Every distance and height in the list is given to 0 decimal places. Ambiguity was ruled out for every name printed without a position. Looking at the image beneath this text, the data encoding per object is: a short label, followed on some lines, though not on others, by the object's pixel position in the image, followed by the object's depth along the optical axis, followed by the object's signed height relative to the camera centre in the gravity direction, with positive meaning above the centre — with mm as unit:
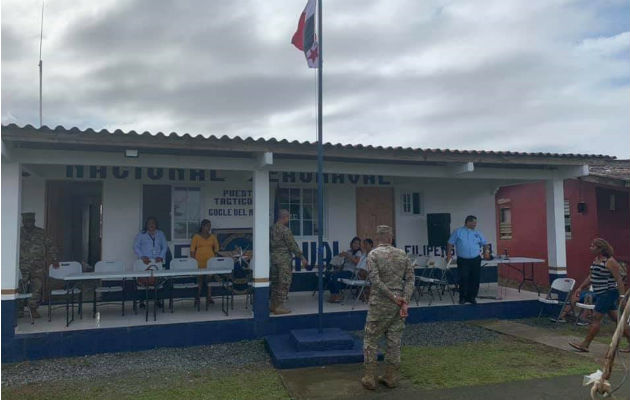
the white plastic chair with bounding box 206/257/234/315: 7602 -577
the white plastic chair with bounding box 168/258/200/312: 7699 -605
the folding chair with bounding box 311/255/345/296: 9359 -725
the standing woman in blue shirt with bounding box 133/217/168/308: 8344 -270
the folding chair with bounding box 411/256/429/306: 9156 -801
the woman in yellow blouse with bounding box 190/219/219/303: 8562 -337
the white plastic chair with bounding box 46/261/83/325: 7098 -627
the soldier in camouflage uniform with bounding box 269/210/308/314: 7734 -512
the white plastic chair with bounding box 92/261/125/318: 7508 -631
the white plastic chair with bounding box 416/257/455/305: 8867 -994
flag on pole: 6648 +2726
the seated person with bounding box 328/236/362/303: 9047 -836
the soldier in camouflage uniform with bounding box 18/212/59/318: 7566 -419
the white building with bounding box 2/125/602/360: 6598 +713
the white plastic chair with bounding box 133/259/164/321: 7430 -647
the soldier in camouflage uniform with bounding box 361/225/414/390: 5113 -848
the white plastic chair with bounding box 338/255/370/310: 8250 -972
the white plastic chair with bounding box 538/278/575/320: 8367 -1295
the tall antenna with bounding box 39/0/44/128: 10670 +3342
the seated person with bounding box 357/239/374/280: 8664 -661
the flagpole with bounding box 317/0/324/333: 6453 +1029
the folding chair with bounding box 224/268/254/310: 8280 -968
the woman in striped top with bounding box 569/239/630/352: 6410 -815
